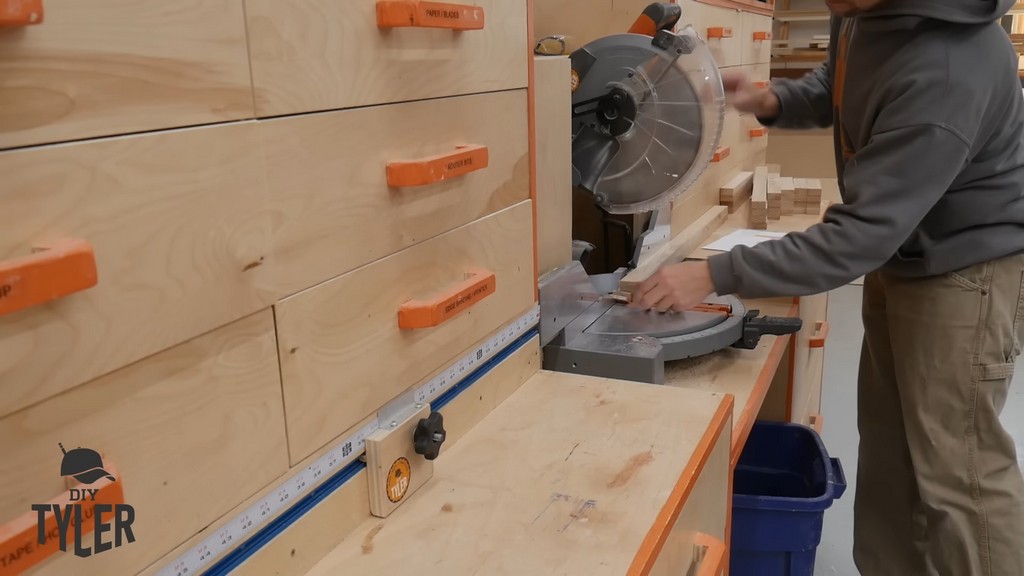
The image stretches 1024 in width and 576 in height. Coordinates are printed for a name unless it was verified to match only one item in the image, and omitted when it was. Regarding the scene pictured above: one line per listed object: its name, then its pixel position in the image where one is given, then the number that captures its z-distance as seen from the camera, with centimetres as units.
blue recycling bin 165
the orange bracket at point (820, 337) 217
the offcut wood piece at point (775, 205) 245
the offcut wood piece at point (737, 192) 247
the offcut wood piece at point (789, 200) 253
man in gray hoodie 115
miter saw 136
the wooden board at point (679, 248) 160
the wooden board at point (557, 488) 78
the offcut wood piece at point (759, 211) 233
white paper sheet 207
